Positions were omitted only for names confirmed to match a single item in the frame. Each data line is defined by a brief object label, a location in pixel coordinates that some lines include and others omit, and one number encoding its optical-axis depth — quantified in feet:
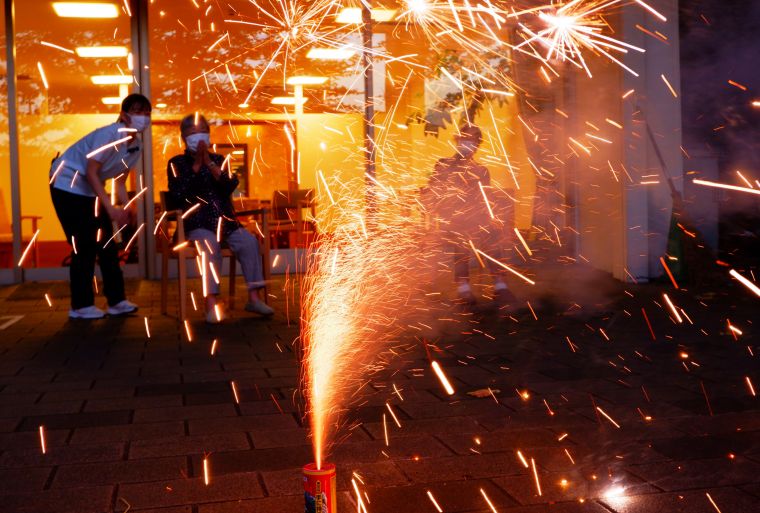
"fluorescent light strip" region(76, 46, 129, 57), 34.37
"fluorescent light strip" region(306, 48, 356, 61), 35.34
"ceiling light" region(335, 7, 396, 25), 34.19
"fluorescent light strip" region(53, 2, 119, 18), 33.47
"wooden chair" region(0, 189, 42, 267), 33.37
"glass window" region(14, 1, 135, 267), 33.88
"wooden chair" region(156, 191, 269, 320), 21.97
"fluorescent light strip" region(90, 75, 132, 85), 34.63
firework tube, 6.74
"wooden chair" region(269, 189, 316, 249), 31.37
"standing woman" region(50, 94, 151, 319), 21.40
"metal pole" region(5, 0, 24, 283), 33.27
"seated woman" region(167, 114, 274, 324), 21.99
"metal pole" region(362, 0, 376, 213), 34.71
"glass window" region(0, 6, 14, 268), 33.37
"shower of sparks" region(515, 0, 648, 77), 22.40
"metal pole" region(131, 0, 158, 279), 33.53
